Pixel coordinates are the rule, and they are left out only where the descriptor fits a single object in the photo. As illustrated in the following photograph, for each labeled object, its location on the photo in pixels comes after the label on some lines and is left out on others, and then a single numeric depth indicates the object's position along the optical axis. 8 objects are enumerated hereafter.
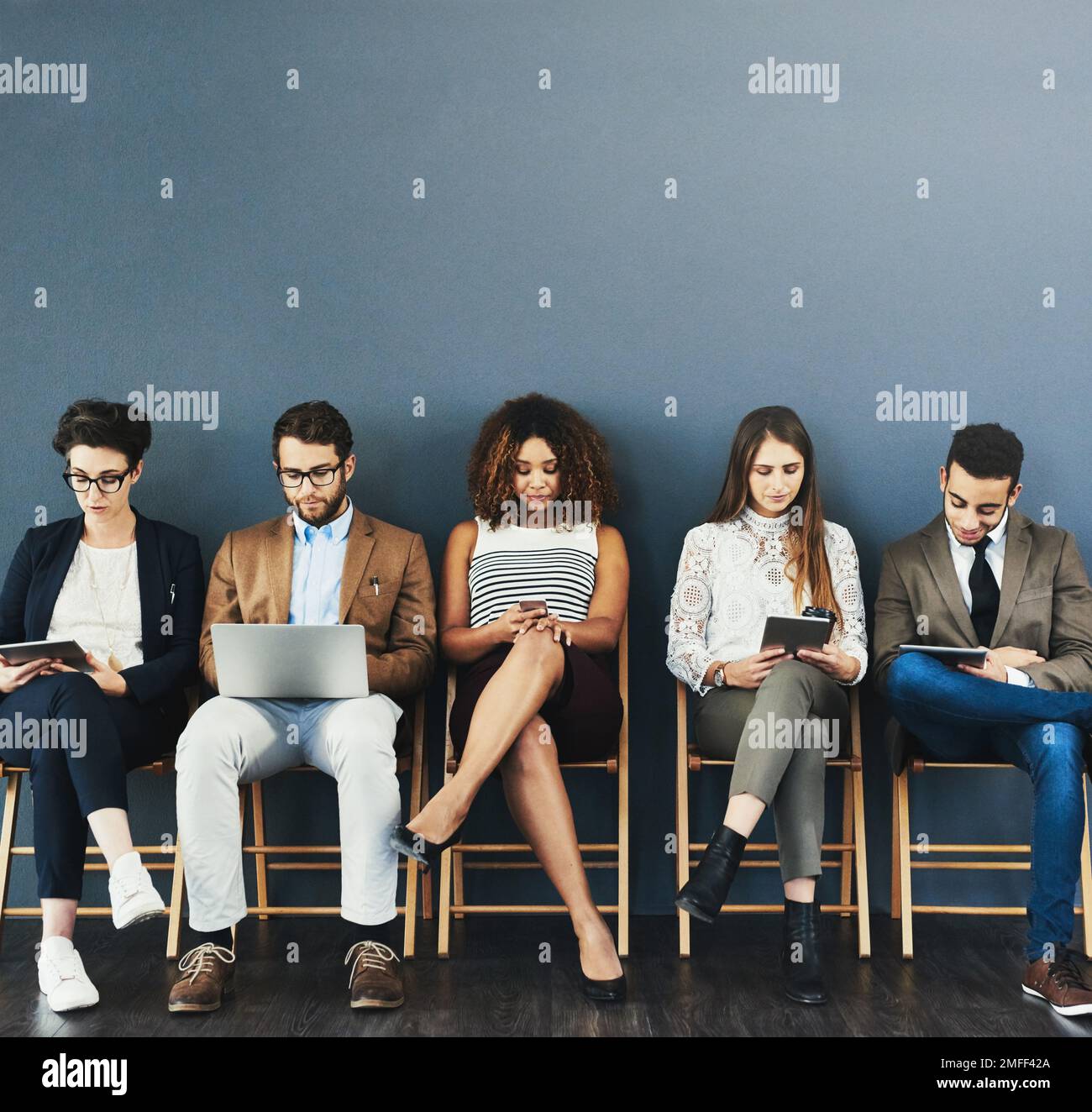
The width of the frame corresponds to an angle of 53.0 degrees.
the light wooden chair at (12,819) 2.82
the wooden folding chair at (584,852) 2.85
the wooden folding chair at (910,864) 2.83
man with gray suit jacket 2.59
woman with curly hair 2.57
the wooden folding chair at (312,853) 2.82
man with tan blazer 2.50
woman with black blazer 2.52
